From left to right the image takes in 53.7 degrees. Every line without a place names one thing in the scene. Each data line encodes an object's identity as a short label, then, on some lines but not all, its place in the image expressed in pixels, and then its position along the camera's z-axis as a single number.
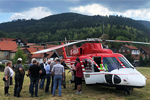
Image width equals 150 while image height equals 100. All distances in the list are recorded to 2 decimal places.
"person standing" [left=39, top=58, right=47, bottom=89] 7.85
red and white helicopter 6.46
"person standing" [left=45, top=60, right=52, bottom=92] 7.66
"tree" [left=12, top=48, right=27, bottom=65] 38.34
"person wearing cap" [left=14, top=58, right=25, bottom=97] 6.47
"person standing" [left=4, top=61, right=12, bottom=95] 6.87
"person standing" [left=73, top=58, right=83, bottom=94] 7.34
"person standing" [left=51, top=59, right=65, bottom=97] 6.61
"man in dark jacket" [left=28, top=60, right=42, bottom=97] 6.54
